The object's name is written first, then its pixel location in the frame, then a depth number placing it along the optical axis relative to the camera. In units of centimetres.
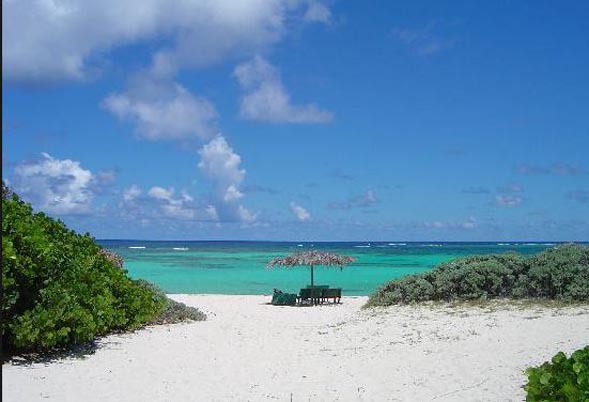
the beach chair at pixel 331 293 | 2411
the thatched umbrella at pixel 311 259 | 2573
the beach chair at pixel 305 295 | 2405
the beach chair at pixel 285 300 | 2400
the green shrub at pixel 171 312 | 1566
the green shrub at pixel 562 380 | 521
